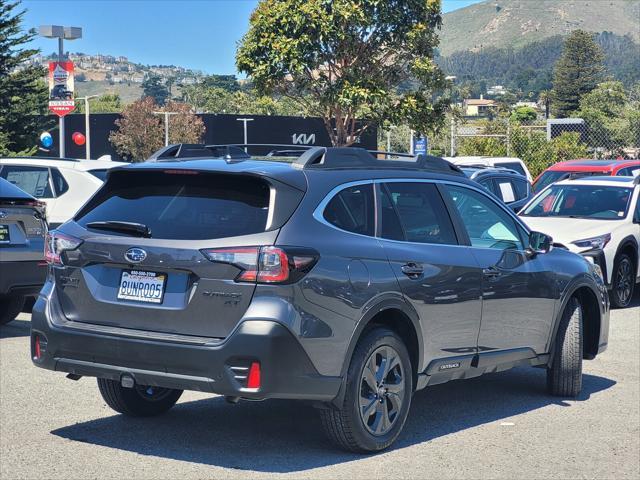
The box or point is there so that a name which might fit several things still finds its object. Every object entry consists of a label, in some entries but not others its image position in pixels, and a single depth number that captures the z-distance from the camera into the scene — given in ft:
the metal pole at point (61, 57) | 107.96
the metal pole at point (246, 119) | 229.21
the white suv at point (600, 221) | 46.29
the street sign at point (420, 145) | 113.95
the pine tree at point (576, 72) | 396.57
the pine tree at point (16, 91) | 124.26
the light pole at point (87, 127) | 205.16
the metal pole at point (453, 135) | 112.57
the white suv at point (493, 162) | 79.36
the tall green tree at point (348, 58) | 108.06
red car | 71.31
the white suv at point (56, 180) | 48.03
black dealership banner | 245.39
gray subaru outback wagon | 19.81
